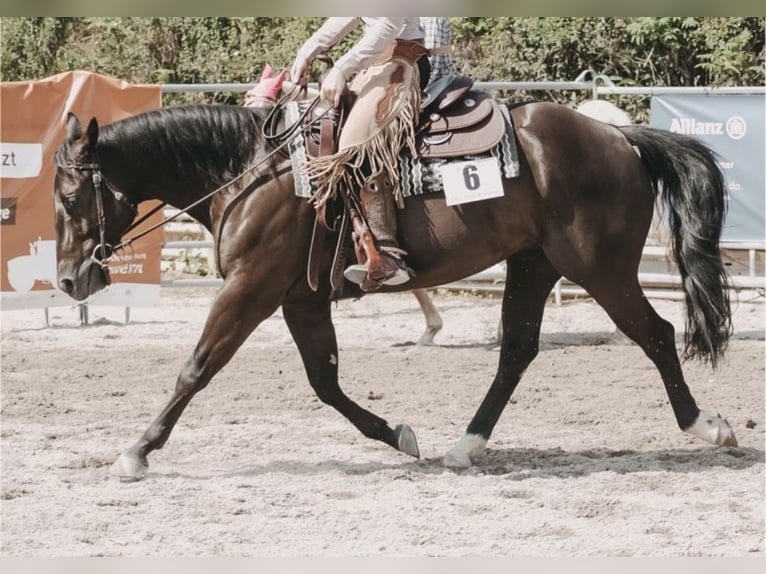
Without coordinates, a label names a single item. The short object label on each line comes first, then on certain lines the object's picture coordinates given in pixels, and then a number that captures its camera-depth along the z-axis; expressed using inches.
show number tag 408.8
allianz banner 754.8
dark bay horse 414.9
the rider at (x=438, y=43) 410.3
